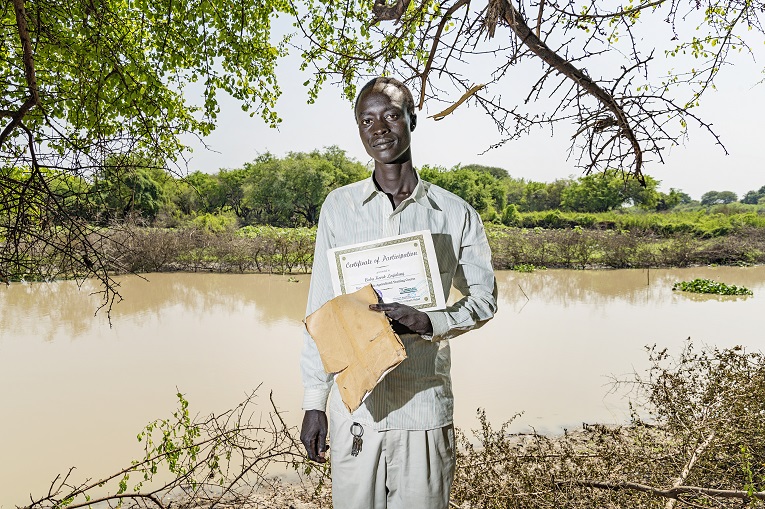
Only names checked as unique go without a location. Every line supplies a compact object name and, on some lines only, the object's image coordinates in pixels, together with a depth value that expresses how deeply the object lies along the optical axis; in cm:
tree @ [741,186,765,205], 4282
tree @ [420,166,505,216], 3559
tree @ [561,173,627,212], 3072
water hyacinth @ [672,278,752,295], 1454
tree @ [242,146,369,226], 3284
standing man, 169
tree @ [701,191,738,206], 5515
